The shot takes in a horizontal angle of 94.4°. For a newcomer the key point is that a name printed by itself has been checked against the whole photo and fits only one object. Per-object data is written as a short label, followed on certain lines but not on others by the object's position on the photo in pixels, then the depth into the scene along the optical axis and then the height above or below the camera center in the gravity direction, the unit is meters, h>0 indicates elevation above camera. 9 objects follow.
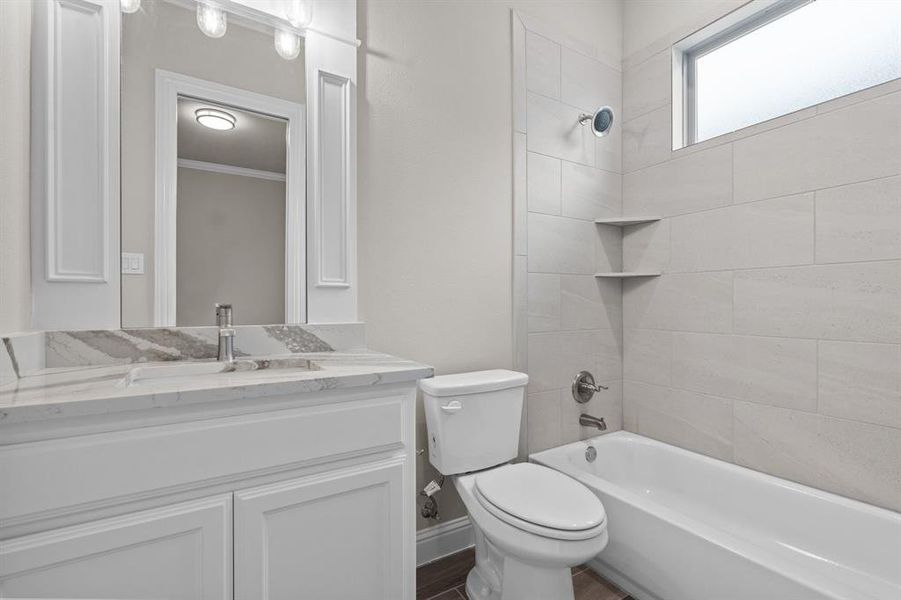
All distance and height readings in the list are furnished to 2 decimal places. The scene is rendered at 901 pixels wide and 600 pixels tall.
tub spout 2.10 -0.62
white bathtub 1.17 -0.82
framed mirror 1.14 +0.43
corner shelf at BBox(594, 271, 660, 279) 2.18 +0.13
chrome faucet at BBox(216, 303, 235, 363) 1.28 -0.11
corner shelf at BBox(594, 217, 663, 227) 2.19 +0.42
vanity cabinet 0.73 -0.42
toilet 1.21 -0.64
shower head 2.05 +0.89
